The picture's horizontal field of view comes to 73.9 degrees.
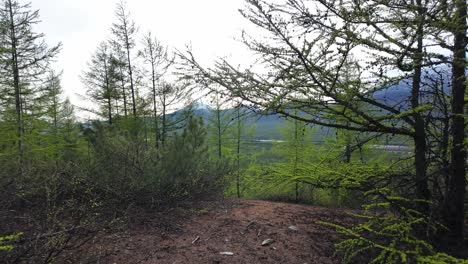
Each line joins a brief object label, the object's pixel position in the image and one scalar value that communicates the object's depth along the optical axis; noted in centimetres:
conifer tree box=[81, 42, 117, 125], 1495
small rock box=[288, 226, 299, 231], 471
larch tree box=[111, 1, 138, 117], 1405
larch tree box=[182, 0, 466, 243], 266
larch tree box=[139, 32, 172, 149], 1295
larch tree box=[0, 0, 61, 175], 955
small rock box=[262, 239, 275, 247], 419
